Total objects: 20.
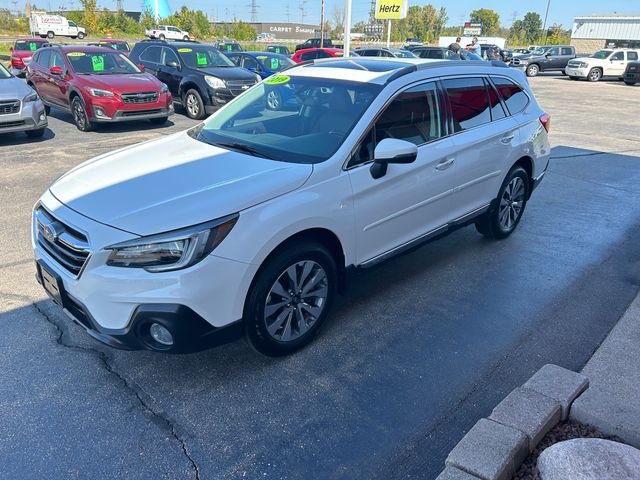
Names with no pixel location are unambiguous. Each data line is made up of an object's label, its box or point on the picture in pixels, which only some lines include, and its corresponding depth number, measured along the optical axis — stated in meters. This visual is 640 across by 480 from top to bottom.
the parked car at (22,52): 20.67
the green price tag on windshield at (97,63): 10.99
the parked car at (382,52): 17.80
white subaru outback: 2.76
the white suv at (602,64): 28.23
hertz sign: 27.77
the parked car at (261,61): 16.27
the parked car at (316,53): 20.26
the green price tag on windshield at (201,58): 12.99
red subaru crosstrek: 10.21
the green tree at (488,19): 115.47
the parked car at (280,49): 21.25
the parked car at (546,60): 32.00
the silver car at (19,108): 8.85
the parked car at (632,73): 26.33
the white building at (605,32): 55.62
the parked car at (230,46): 27.10
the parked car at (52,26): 48.09
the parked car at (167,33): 51.67
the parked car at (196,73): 12.12
